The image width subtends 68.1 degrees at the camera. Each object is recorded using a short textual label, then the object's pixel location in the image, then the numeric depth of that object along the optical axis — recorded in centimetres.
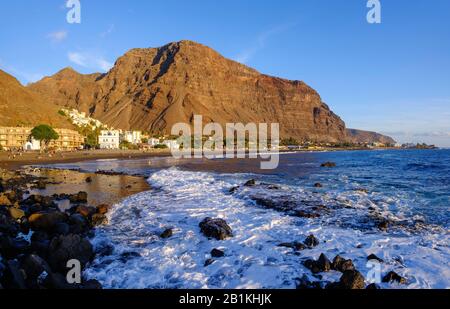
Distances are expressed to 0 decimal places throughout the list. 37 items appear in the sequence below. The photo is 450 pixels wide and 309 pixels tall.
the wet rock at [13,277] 724
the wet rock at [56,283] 759
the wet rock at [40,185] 2644
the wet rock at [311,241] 1148
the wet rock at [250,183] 2791
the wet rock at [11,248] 1028
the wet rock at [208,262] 989
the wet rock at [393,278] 873
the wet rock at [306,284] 833
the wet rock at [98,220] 1449
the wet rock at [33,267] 839
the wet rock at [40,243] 1021
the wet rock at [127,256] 1030
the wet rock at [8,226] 1248
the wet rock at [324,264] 931
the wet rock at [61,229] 1268
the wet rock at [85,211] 1558
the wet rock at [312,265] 928
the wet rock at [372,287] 791
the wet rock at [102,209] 1674
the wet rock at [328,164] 5905
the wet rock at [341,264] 930
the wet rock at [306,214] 1577
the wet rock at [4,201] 1830
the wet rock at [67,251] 956
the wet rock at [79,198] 2028
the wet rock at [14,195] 1992
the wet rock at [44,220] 1316
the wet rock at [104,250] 1081
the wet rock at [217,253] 1058
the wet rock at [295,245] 1116
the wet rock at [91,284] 792
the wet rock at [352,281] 811
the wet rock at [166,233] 1270
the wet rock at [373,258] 1003
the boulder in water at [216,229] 1256
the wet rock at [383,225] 1373
